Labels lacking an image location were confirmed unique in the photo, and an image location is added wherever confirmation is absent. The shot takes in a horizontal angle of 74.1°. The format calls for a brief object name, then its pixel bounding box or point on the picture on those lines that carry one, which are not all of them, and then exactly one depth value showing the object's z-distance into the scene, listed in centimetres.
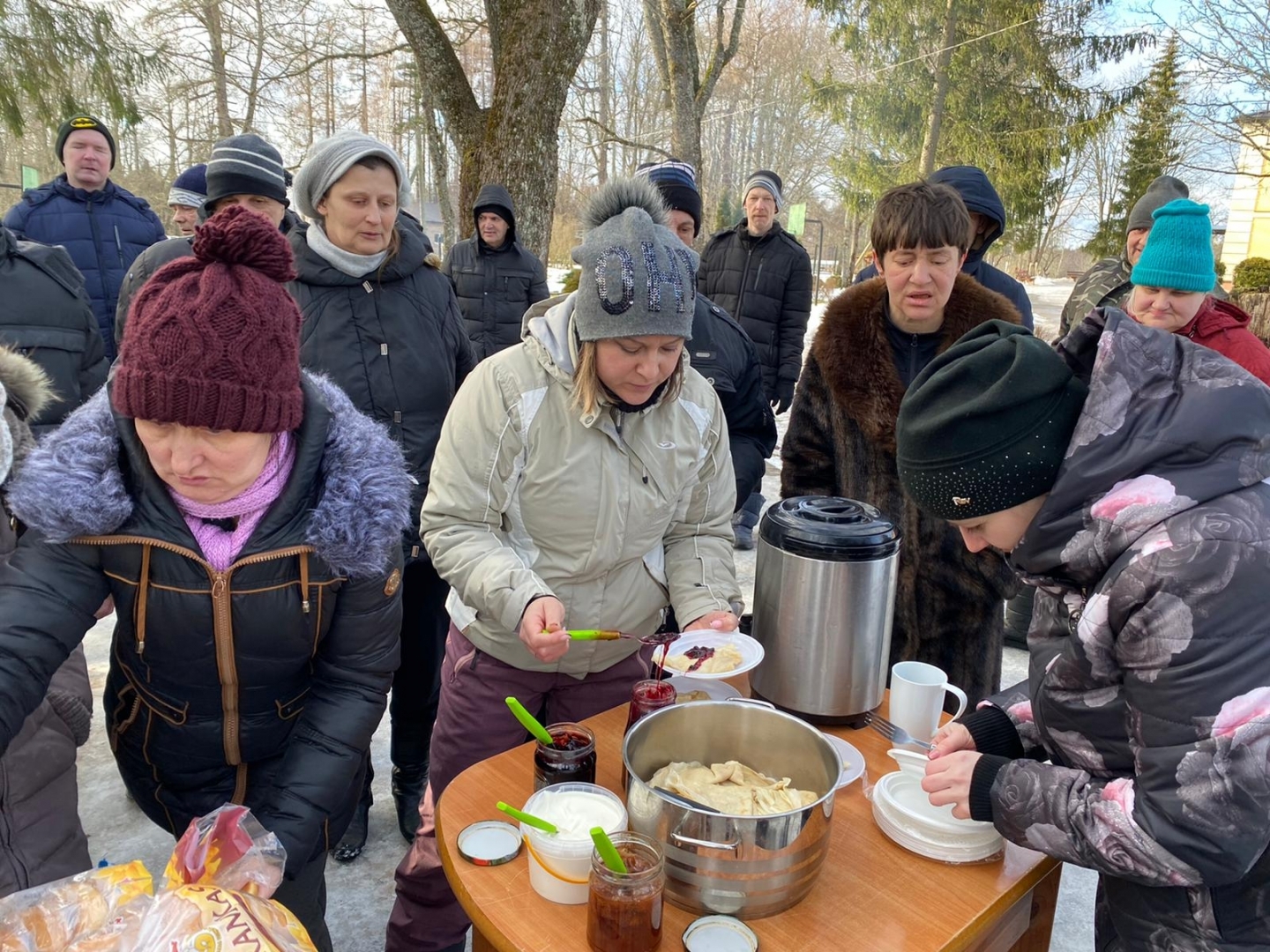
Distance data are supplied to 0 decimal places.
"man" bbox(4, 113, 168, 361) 489
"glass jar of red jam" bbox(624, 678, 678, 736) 165
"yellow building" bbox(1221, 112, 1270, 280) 2022
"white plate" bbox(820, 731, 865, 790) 153
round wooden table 121
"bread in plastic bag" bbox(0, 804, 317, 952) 107
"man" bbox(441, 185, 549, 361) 586
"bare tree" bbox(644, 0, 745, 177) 1041
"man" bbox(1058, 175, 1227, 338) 417
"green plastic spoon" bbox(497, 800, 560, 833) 123
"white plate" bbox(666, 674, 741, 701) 187
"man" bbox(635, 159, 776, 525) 296
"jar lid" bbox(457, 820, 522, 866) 133
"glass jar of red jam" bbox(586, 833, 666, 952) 112
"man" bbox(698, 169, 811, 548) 545
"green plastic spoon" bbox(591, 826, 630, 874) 112
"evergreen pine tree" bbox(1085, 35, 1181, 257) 1703
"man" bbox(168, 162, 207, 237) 488
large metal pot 118
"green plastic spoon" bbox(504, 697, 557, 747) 145
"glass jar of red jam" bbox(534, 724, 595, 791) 146
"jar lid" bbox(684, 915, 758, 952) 117
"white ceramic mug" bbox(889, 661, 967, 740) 177
